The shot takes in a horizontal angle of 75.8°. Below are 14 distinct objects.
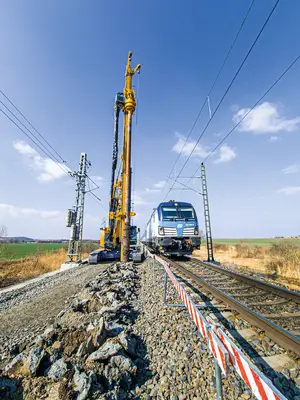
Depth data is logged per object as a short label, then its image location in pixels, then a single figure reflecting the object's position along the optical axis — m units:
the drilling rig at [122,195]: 12.88
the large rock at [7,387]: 2.19
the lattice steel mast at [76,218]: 15.27
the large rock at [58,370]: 2.42
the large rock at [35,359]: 2.53
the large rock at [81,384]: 2.11
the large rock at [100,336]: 3.08
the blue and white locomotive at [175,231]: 12.71
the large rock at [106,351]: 2.72
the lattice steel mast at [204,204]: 13.30
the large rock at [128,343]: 2.98
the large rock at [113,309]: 4.35
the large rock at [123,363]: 2.60
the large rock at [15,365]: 2.70
